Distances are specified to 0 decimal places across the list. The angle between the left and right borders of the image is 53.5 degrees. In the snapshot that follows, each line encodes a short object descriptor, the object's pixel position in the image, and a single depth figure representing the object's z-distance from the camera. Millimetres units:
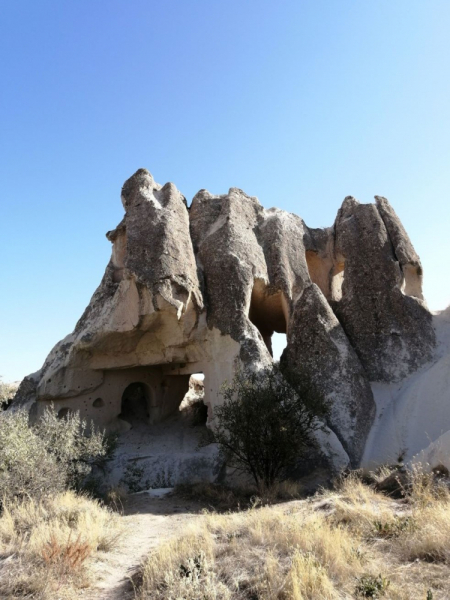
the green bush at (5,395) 14192
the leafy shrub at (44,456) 7207
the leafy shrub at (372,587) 3445
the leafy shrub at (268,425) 8891
